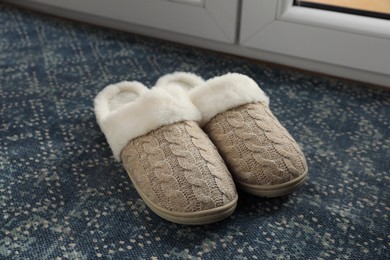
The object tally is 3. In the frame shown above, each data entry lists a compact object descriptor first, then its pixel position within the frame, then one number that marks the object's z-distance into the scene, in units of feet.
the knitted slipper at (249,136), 2.31
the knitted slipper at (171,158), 2.17
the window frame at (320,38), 3.21
